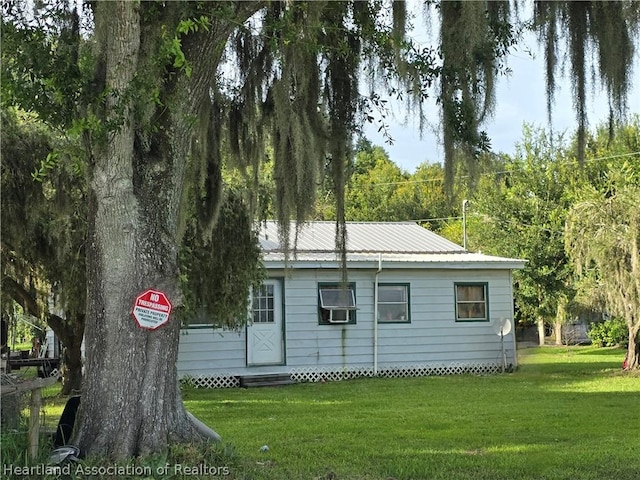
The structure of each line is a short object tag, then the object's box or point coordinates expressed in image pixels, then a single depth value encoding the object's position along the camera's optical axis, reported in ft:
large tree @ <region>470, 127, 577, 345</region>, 81.00
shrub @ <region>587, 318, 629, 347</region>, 83.82
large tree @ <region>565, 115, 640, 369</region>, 48.39
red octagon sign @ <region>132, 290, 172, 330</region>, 17.52
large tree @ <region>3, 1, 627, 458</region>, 17.34
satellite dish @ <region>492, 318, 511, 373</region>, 53.36
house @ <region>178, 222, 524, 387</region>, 49.06
